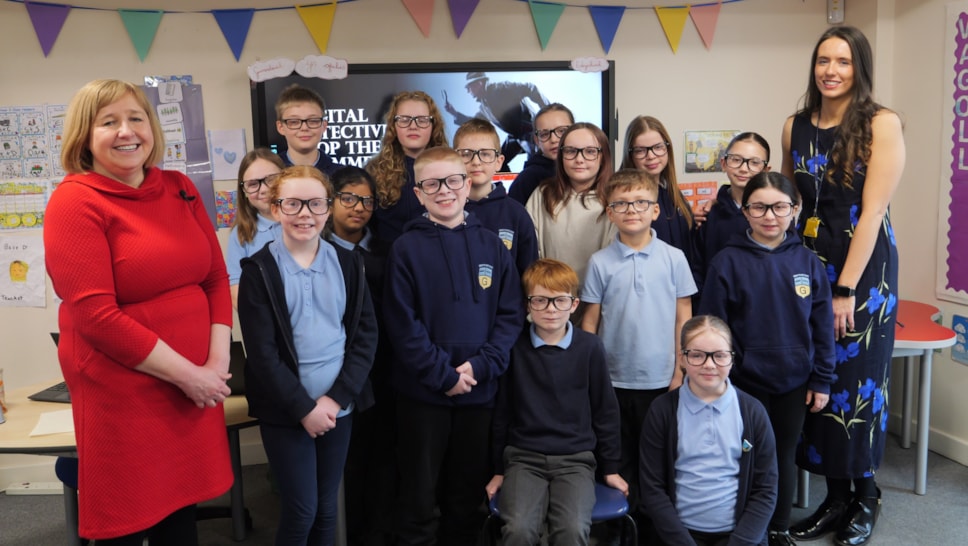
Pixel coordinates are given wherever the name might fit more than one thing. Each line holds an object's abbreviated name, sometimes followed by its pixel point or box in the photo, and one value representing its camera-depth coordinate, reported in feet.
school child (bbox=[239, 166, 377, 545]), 6.29
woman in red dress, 5.22
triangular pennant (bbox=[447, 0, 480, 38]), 11.26
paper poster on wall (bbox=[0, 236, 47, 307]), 10.77
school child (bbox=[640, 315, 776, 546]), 6.90
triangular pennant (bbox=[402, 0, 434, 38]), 11.18
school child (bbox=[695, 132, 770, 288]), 8.44
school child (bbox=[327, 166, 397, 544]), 7.88
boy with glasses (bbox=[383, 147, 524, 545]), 7.06
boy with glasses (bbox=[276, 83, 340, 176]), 8.54
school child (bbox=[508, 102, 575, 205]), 9.28
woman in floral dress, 7.78
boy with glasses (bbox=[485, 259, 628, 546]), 7.16
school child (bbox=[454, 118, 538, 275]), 7.91
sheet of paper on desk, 6.88
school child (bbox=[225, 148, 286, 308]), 7.90
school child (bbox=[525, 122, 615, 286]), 8.27
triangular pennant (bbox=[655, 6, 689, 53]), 11.86
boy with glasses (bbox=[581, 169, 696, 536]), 7.69
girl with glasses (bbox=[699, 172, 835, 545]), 7.63
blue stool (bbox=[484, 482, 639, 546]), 6.81
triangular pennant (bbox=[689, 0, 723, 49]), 11.94
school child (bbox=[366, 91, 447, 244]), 8.49
